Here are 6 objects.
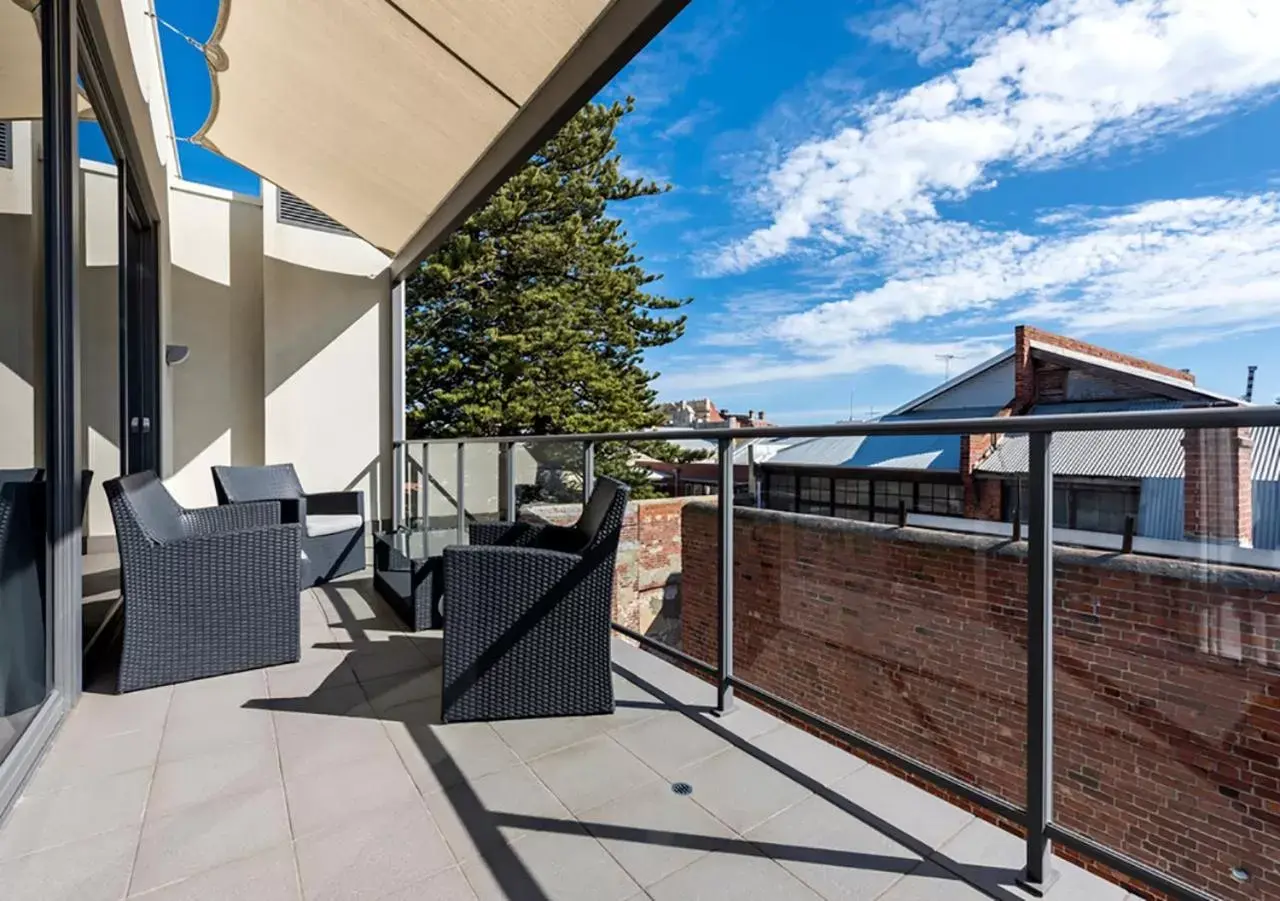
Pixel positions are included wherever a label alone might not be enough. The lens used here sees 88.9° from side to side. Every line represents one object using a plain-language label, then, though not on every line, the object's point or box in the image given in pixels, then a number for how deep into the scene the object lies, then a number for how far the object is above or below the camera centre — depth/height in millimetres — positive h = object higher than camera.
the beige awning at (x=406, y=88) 2887 +2017
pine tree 13180 +3069
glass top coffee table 3414 -708
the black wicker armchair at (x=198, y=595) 2568 -600
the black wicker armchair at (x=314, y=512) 4388 -462
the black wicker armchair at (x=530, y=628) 2320 -642
